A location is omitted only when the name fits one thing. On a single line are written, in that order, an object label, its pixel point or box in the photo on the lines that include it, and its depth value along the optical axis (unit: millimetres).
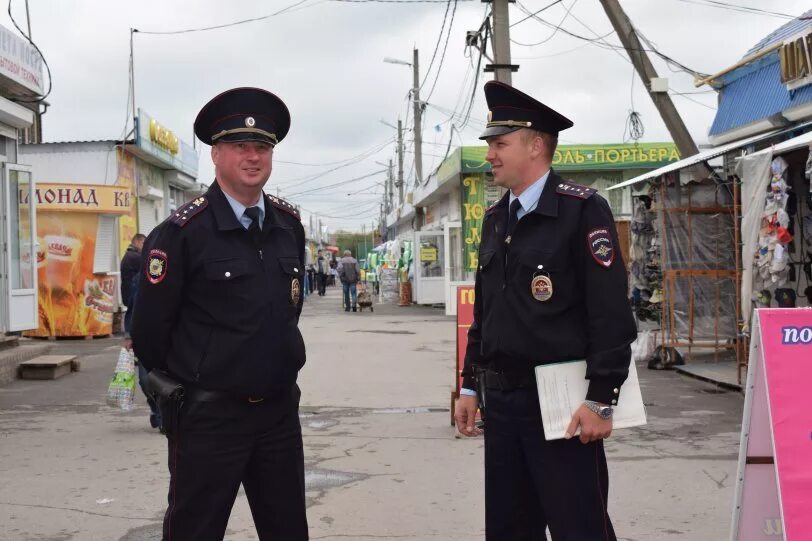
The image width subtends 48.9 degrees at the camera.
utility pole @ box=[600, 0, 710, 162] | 12359
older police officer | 3109
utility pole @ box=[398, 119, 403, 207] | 58381
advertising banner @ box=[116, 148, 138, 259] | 19452
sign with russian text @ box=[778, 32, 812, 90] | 10766
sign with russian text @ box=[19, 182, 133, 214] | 17141
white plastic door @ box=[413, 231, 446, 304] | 27625
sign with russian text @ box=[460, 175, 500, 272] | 24328
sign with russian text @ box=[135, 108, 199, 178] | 22594
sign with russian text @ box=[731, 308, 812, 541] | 3936
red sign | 8398
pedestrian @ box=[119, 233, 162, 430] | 8367
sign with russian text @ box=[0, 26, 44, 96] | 12086
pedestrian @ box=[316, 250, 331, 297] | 41031
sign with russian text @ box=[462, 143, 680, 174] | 23969
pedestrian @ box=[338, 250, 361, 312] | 26312
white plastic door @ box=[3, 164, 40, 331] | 12820
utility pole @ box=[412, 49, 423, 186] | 34625
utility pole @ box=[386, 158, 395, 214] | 85012
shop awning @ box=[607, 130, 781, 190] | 10414
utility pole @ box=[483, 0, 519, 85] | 15906
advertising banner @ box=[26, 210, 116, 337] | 17125
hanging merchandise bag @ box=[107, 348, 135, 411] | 8484
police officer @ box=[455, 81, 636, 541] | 3064
